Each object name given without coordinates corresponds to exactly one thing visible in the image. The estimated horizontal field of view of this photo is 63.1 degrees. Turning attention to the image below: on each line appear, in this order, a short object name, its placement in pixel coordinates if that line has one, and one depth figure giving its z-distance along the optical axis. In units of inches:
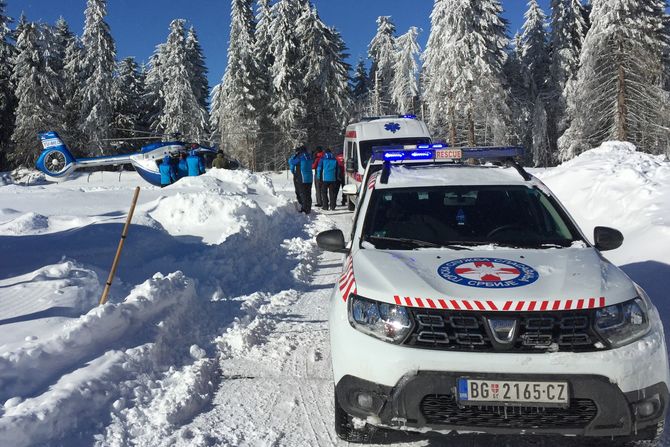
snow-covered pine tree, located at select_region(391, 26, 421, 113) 2122.3
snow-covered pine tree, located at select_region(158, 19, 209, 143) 1801.2
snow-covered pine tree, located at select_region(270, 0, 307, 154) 1670.8
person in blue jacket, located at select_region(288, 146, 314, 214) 634.8
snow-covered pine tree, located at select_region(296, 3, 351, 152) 1700.3
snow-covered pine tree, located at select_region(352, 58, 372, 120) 2608.3
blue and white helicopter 933.8
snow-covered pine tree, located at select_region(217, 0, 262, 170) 1713.8
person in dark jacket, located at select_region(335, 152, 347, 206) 692.7
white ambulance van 540.7
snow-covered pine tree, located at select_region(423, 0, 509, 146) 1317.7
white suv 111.6
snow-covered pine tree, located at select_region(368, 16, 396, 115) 2292.1
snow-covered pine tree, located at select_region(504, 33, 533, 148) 1676.9
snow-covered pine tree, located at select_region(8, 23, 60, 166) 1598.2
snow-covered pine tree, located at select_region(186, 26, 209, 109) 1985.7
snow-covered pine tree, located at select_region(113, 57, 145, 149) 1758.1
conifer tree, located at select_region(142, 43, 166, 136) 1967.3
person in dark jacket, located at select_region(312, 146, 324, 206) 676.1
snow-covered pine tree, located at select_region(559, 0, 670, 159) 1095.0
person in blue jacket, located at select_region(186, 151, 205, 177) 789.9
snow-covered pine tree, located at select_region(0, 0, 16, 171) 1715.1
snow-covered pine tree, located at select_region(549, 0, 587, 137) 1508.4
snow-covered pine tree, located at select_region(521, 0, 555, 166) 1643.7
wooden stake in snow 228.8
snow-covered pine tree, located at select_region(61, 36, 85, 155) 1745.8
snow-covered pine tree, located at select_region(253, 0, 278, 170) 1768.0
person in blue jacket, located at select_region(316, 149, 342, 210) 658.2
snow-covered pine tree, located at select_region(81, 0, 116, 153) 1674.5
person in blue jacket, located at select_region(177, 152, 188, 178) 850.8
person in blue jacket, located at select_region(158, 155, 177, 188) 836.6
